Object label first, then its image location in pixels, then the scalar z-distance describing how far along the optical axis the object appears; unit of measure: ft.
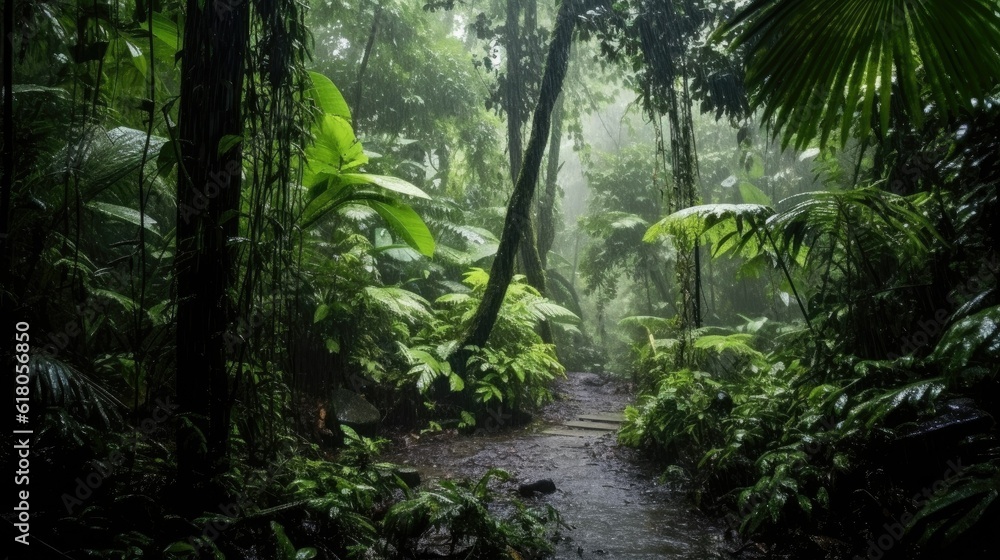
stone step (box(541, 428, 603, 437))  20.29
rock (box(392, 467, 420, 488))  12.42
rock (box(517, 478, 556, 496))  12.92
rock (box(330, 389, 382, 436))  16.80
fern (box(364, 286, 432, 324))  18.67
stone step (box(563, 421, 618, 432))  21.39
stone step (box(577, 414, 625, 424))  23.00
